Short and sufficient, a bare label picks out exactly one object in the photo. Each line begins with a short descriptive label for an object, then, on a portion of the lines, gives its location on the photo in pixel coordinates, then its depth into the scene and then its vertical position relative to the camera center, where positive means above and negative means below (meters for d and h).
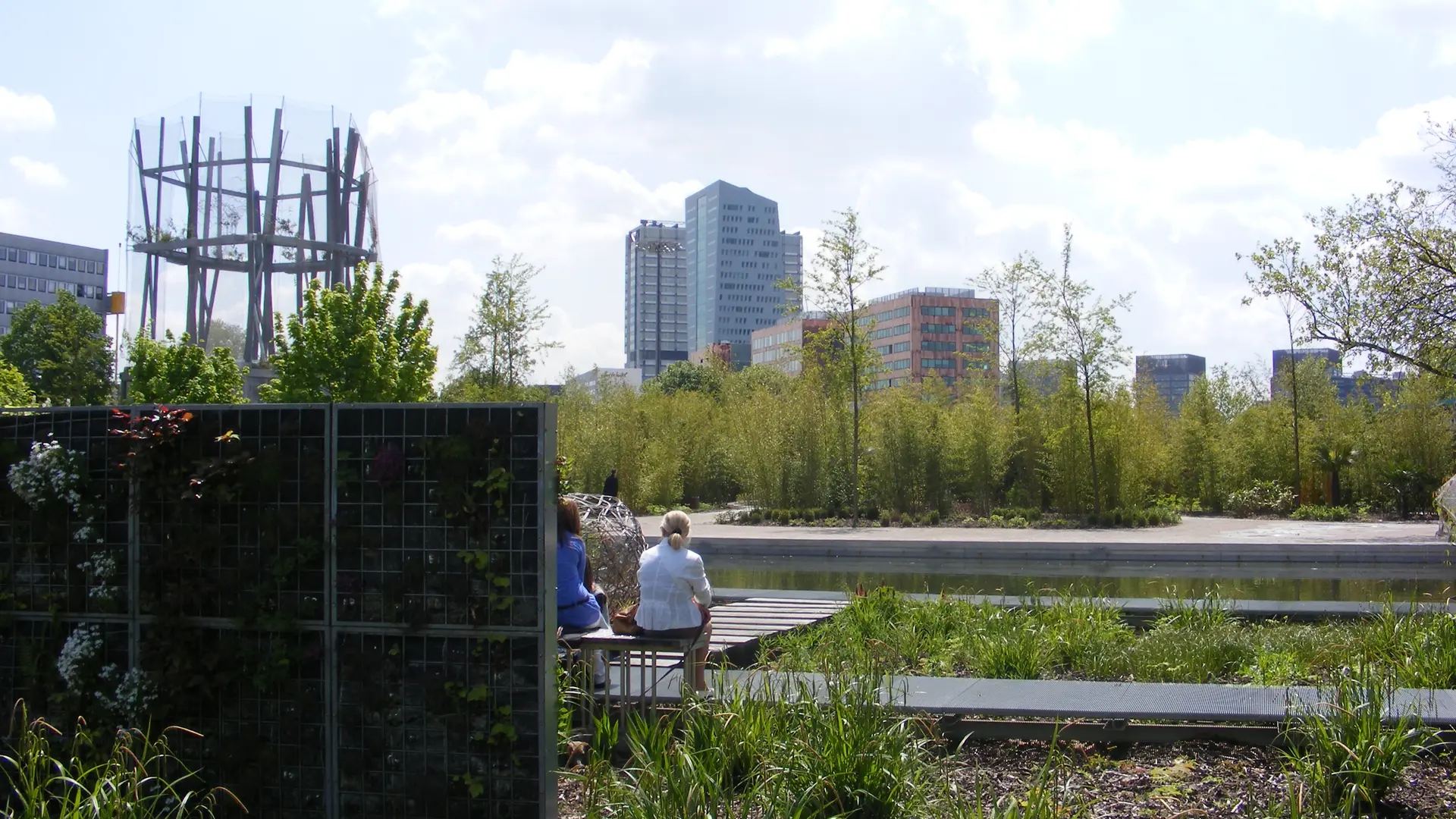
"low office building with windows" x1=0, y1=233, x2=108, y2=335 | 80.00 +14.48
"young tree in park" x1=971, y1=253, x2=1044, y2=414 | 23.83 +3.46
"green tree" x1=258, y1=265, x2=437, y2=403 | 13.02 +1.27
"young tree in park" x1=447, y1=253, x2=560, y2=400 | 23.62 +2.60
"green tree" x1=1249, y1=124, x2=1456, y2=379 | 17.22 +2.71
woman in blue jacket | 5.65 -0.67
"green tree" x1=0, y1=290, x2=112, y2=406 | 38.31 +4.64
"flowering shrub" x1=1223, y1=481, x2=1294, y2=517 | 23.09 -0.98
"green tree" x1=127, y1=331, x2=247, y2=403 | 14.30 +1.18
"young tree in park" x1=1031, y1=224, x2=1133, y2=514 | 22.23 +2.34
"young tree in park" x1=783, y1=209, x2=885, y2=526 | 22.94 +3.05
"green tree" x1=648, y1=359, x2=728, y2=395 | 52.25 +4.09
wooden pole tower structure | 22.38 +5.06
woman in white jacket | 5.32 -0.67
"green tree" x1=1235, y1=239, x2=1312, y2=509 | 21.08 +3.50
